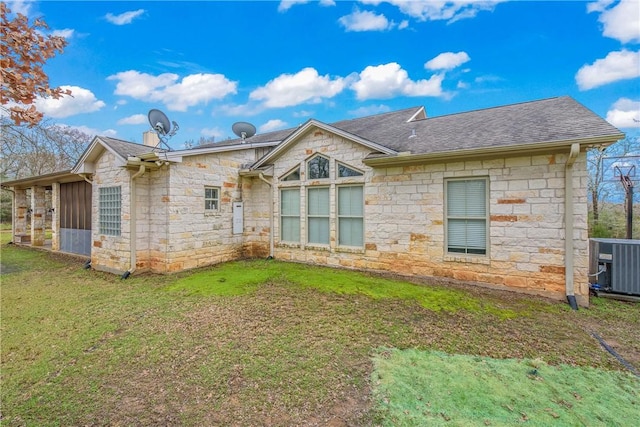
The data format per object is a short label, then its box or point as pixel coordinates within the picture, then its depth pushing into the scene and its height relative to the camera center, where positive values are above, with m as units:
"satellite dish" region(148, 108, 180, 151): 8.48 +2.76
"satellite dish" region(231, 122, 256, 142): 10.94 +3.35
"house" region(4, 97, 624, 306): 5.58 +0.41
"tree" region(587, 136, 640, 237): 12.80 +1.90
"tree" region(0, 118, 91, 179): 19.16 +4.87
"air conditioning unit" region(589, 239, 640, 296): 5.48 -1.02
